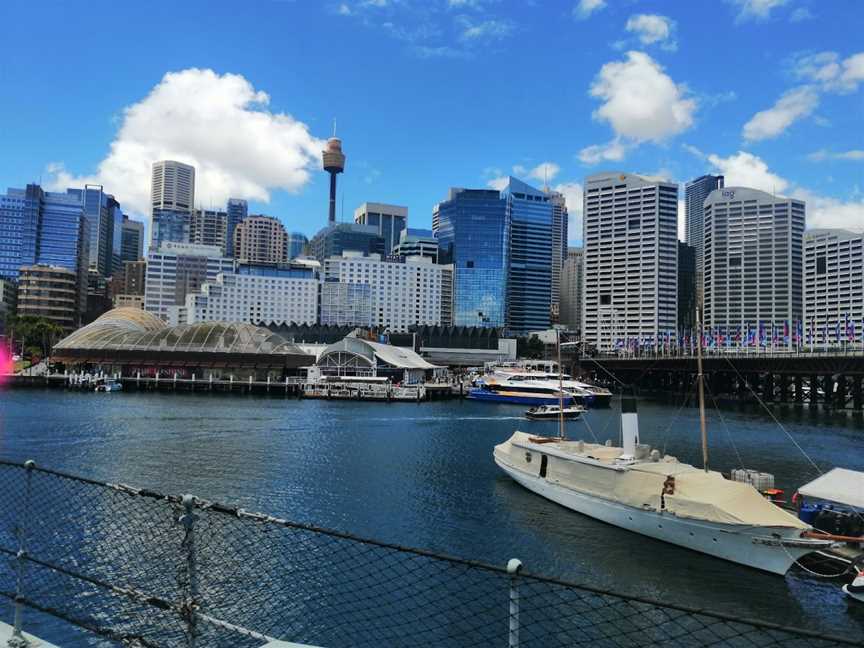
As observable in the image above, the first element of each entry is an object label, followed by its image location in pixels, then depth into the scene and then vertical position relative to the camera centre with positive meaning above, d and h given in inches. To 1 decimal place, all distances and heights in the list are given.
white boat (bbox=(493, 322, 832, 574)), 754.2 -197.3
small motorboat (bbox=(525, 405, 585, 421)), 2657.5 -246.6
